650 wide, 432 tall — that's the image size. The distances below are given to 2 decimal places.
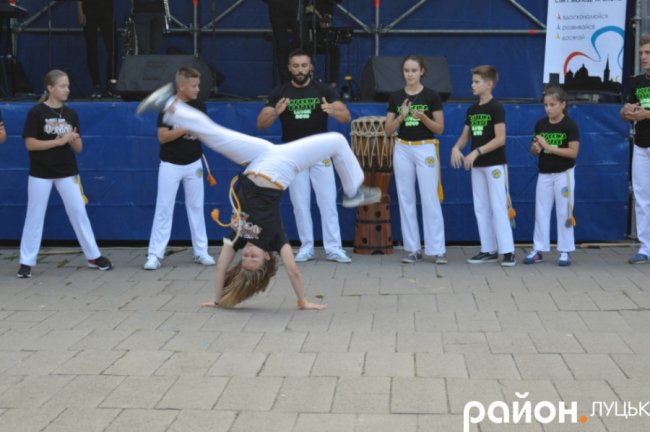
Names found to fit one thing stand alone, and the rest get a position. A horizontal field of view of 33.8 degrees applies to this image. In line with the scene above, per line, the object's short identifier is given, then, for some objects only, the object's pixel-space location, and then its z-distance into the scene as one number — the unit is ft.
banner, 37.99
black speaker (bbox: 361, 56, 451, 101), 36.94
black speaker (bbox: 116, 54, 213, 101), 36.58
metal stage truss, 42.91
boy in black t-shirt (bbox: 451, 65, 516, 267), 32.40
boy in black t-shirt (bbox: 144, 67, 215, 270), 32.73
